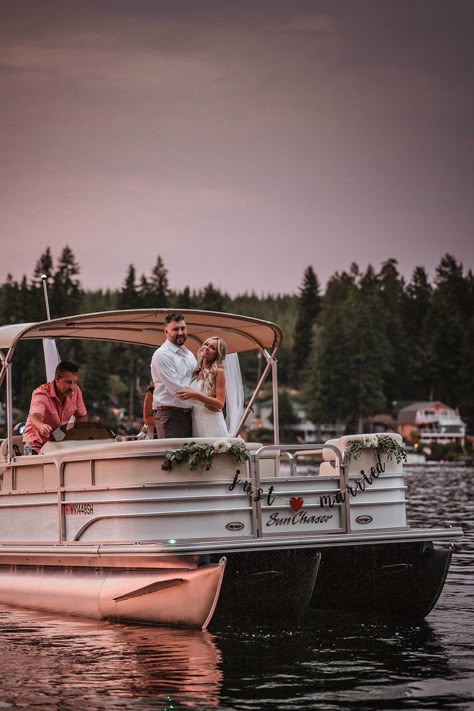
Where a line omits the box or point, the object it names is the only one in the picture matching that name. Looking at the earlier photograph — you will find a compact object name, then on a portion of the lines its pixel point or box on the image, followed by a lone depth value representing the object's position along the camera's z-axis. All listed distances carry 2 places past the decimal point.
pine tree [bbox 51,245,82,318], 137.38
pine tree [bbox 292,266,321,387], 190.50
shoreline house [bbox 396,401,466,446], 156.75
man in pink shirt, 14.14
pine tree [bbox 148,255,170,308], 162.25
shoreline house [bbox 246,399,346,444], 176.75
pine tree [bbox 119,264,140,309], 158.75
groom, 12.84
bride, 12.61
